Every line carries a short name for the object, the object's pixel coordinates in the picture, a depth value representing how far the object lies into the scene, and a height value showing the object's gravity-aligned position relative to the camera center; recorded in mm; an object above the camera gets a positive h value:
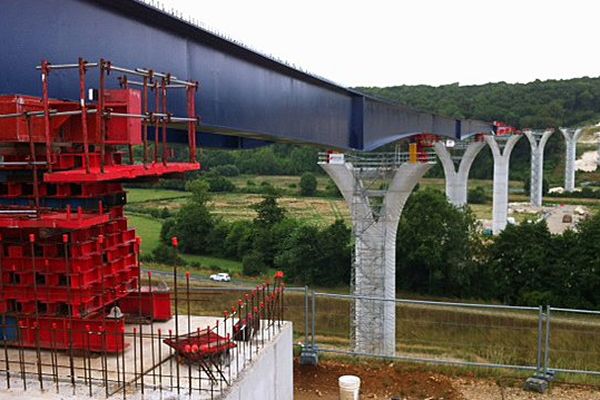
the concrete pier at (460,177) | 58406 -2278
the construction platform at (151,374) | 6660 -2531
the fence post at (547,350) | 10789 -3524
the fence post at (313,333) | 12344 -3575
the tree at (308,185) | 86562 -4329
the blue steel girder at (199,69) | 7555 +1563
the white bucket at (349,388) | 9617 -3621
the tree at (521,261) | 41750 -7478
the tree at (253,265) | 47781 -8628
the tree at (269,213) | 54500 -5279
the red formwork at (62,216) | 7055 -693
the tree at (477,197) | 85812 -6124
